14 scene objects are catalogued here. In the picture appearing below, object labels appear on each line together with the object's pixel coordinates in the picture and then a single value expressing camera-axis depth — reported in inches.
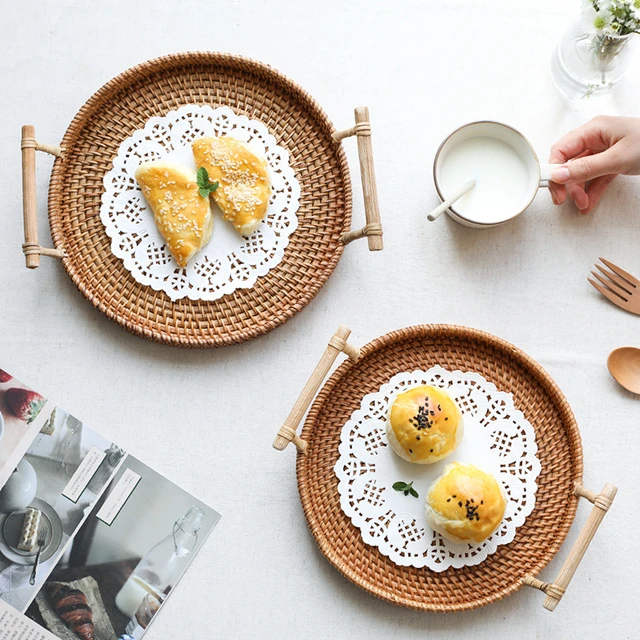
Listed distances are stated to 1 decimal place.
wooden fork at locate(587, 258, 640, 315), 52.6
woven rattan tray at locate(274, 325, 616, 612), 48.8
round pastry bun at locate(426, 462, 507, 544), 45.9
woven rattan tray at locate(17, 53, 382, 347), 50.6
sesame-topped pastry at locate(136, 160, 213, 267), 49.0
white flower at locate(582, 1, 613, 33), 45.4
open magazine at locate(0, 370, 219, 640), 50.6
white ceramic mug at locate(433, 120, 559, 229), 50.1
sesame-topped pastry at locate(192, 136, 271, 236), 49.4
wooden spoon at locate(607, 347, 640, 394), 52.1
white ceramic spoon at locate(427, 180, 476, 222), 48.2
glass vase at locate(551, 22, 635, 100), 48.6
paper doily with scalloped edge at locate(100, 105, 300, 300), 50.8
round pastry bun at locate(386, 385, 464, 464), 46.6
